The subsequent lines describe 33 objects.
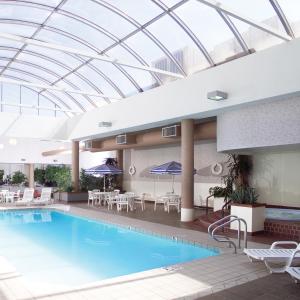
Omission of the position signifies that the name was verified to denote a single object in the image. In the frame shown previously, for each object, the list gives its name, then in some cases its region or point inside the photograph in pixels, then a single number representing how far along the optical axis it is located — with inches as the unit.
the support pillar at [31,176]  959.6
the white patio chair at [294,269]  174.9
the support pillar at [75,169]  739.5
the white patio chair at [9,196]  692.2
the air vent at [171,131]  486.6
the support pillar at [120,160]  817.4
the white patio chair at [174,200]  542.1
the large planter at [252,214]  339.9
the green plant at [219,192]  456.8
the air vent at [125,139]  610.4
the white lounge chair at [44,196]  651.5
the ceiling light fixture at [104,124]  585.5
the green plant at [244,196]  355.6
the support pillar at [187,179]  430.6
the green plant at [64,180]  737.8
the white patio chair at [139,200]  728.3
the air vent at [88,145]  746.8
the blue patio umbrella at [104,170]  648.4
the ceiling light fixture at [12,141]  830.5
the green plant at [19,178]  1000.9
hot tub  377.9
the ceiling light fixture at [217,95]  353.5
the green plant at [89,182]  786.2
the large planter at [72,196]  714.8
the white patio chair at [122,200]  546.6
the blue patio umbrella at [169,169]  519.8
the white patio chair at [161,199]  540.8
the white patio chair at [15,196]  781.6
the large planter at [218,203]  456.4
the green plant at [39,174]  1068.2
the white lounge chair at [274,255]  199.2
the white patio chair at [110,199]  589.0
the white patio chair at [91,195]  637.2
